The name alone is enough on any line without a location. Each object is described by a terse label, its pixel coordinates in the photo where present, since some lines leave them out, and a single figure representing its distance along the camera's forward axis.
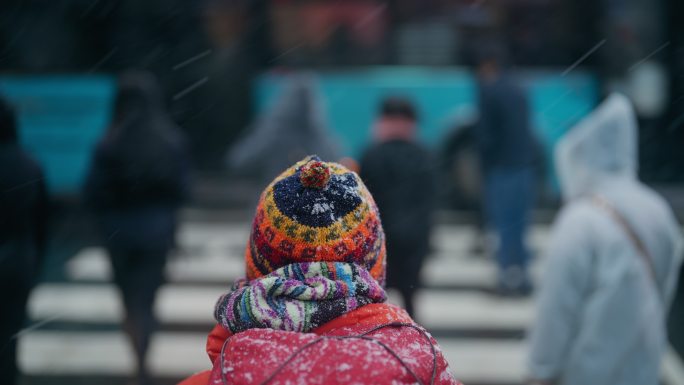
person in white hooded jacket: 3.09
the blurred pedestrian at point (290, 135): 6.03
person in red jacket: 1.34
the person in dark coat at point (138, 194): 4.69
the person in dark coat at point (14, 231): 3.47
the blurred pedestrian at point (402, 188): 4.92
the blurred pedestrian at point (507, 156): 6.94
